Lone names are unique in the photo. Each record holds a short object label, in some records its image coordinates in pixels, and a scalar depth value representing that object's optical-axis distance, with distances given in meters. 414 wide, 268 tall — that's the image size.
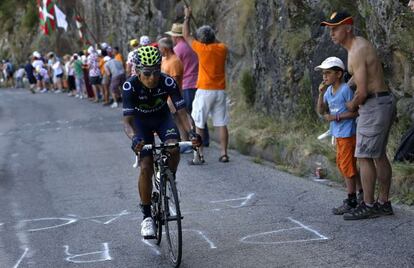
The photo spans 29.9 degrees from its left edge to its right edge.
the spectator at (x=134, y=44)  16.95
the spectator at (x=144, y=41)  13.01
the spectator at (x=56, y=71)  33.06
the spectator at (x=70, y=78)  30.69
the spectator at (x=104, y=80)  23.29
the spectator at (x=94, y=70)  24.50
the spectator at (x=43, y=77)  35.09
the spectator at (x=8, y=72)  43.91
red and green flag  32.81
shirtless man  7.34
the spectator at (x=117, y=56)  22.65
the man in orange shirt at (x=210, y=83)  11.57
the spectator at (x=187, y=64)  12.66
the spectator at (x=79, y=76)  28.00
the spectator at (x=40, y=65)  35.25
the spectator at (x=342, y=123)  7.89
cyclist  6.83
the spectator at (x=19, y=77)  42.84
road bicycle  6.23
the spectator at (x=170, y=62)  12.28
